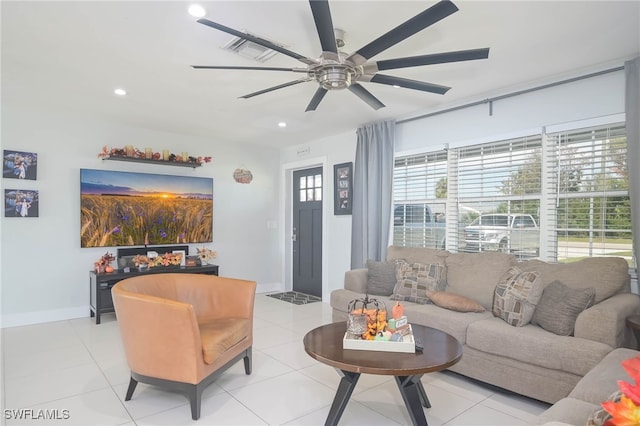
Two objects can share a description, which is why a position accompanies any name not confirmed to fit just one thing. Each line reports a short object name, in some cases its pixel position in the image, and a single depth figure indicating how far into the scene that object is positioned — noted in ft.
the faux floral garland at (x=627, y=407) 2.57
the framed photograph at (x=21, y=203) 13.85
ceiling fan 5.64
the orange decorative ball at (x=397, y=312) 7.83
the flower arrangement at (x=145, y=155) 15.65
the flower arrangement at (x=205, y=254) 17.65
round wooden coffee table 6.33
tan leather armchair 7.59
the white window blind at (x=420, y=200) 13.87
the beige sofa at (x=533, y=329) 7.64
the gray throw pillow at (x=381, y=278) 12.78
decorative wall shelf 15.85
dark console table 14.48
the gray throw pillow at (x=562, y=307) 8.29
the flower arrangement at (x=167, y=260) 16.17
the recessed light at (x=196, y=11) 7.23
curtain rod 9.93
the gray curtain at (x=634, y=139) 9.02
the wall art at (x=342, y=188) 16.99
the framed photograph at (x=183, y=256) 17.08
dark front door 19.58
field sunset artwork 15.61
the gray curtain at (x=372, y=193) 14.89
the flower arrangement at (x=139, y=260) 15.89
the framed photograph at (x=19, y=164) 13.80
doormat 18.57
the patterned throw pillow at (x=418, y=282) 11.62
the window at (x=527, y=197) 9.90
